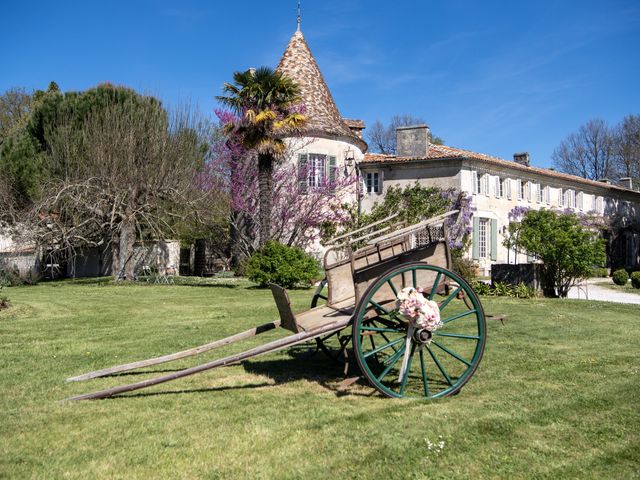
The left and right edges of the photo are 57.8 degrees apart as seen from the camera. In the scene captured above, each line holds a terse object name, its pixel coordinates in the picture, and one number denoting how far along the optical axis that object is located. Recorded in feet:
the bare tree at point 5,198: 79.25
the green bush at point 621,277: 81.42
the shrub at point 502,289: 53.54
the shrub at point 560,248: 51.08
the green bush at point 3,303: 41.04
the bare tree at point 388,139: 181.68
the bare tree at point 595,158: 170.91
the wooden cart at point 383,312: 16.65
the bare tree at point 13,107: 120.06
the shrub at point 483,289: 55.01
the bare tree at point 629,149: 152.05
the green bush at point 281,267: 60.39
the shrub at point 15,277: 73.25
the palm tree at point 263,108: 64.90
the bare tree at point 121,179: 68.59
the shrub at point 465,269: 67.77
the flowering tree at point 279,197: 83.76
